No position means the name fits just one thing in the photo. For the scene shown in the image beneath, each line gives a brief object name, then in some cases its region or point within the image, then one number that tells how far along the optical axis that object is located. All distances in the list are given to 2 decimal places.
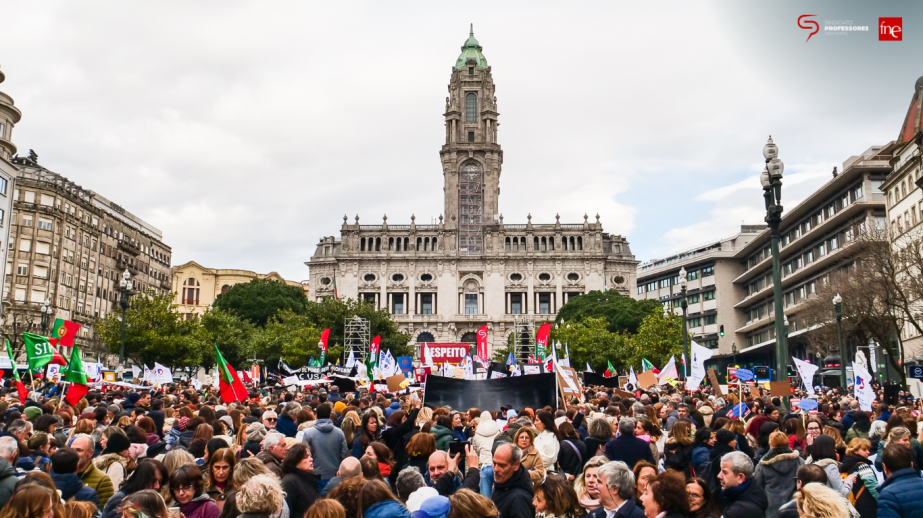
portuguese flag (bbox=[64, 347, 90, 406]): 15.30
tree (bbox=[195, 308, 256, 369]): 57.50
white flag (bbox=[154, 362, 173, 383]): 27.41
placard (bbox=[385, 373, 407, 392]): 21.38
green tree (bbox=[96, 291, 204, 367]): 48.38
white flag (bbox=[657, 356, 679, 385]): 26.64
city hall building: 100.81
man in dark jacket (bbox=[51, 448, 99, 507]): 7.09
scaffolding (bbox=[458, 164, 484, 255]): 103.88
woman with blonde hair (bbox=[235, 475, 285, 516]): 5.66
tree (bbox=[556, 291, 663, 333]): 81.62
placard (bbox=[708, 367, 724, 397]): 19.19
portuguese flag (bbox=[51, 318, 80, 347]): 23.44
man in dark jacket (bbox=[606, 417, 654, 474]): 9.20
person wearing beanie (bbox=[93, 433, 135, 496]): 8.20
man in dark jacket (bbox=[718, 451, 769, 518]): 6.69
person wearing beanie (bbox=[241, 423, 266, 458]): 9.34
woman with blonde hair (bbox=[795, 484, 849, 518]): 5.32
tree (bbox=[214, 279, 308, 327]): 87.69
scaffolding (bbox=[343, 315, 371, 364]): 71.19
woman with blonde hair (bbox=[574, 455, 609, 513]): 6.57
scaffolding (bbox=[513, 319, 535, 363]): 90.94
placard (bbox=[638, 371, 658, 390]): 22.44
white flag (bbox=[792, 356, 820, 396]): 20.47
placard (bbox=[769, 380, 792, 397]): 16.09
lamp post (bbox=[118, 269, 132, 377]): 31.33
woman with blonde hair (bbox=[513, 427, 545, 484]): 7.94
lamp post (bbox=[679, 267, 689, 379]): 32.60
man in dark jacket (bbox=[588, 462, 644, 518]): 6.03
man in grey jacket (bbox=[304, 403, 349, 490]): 9.55
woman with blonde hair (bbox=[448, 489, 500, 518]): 5.37
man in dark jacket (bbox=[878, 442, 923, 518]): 6.41
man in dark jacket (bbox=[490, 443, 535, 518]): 6.65
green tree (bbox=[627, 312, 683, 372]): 57.62
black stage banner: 13.59
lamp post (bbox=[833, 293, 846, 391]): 30.43
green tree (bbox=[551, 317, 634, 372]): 61.50
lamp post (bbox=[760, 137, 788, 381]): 16.38
